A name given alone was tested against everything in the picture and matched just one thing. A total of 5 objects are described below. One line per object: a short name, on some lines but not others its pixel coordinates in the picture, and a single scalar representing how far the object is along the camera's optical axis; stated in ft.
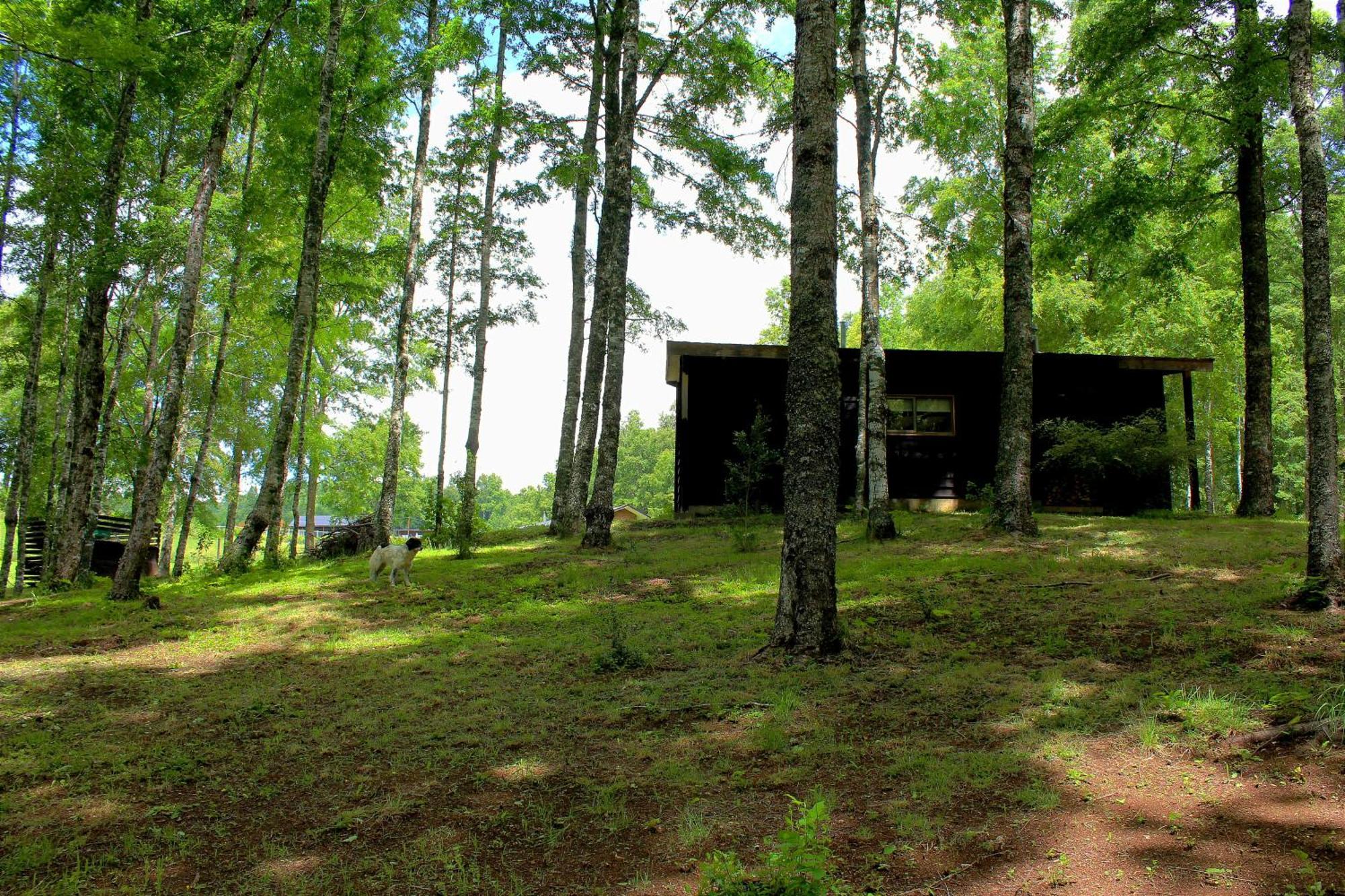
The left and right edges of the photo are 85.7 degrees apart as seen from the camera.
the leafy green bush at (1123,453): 49.60
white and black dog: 36.42
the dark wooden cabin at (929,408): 63.05
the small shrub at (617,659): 21.98
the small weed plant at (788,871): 9.21
